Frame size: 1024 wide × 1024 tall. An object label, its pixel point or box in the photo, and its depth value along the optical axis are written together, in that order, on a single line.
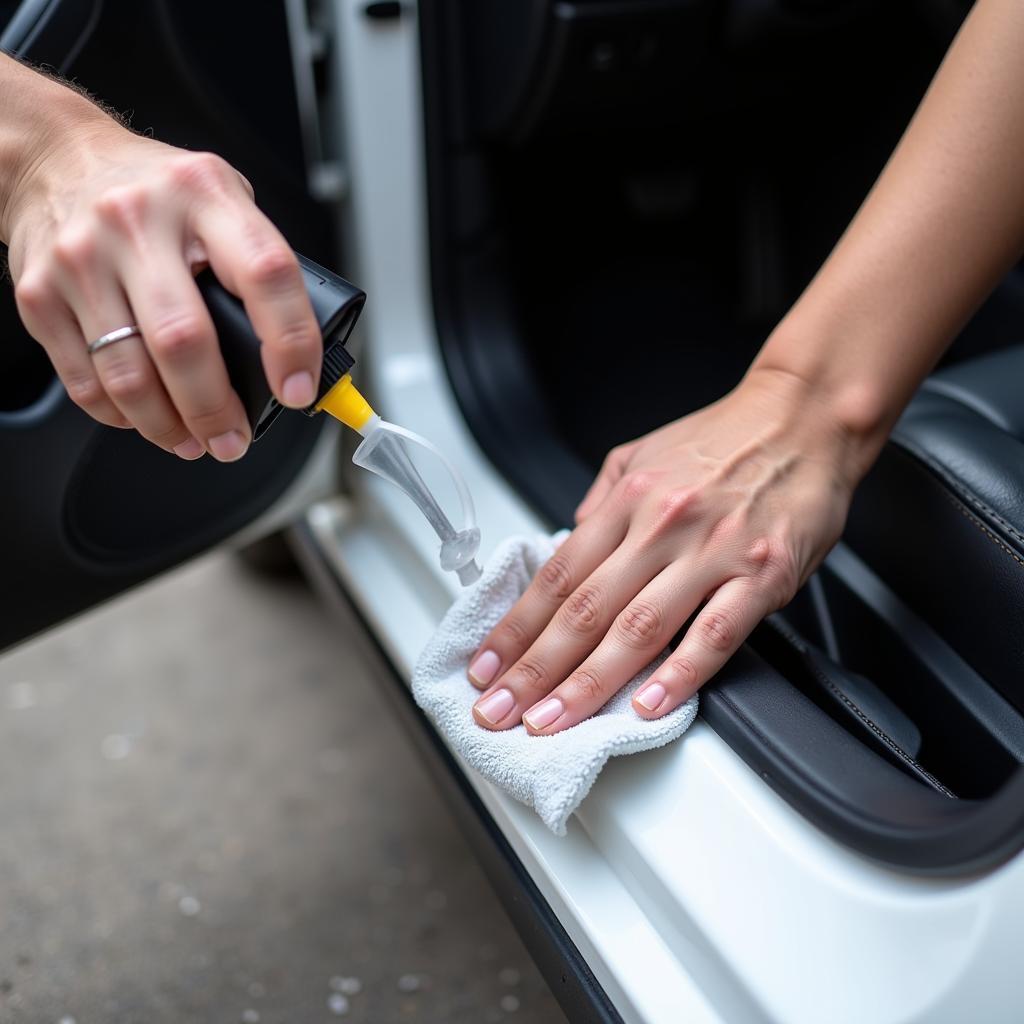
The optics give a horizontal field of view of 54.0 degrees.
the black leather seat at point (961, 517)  0.62
